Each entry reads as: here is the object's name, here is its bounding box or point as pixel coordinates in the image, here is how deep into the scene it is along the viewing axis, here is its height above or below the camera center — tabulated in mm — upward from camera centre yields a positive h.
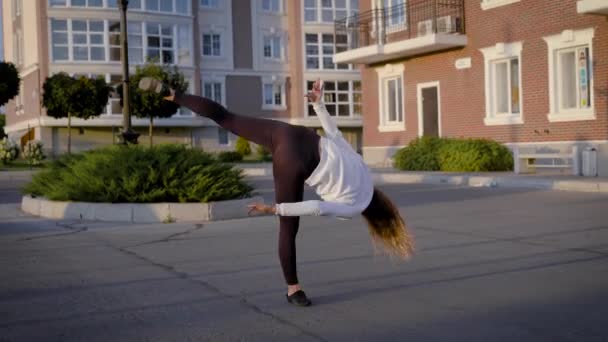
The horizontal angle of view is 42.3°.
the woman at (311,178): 5551 -160
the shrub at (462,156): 21995 -88
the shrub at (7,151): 35334 +578
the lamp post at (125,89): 15680 +1479
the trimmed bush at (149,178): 12555 -283
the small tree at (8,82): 33875 +3597
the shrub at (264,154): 39938 +185
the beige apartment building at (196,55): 44969 +6529
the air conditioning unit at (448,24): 24531 +4055
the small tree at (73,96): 37406 +3167
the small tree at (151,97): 37594 +3086
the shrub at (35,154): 34594 +401
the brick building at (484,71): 20188 +2444
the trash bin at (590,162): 18828 -295
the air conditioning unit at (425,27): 24984 +4055
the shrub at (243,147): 45938 +649
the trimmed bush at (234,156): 37169 +115
